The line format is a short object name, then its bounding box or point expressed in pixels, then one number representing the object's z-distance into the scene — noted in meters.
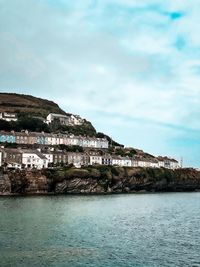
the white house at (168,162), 183.75
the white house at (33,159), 128.12
